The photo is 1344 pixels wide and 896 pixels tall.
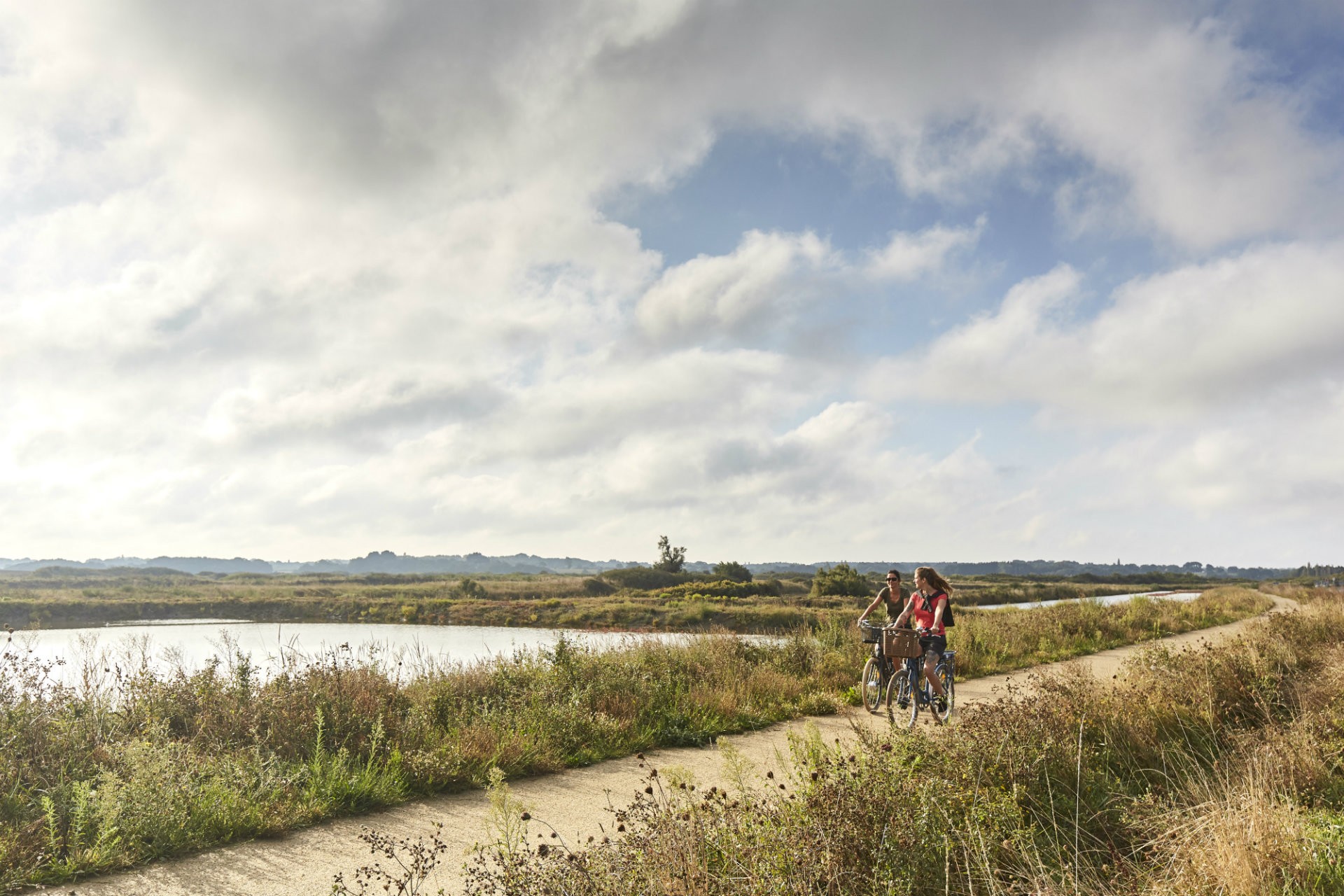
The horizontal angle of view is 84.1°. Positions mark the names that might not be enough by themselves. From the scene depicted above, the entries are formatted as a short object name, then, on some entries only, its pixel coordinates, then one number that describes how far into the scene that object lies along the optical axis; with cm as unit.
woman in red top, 1012
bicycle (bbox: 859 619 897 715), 1094
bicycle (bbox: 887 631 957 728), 1022
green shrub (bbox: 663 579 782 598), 5784
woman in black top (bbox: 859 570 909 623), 1156
